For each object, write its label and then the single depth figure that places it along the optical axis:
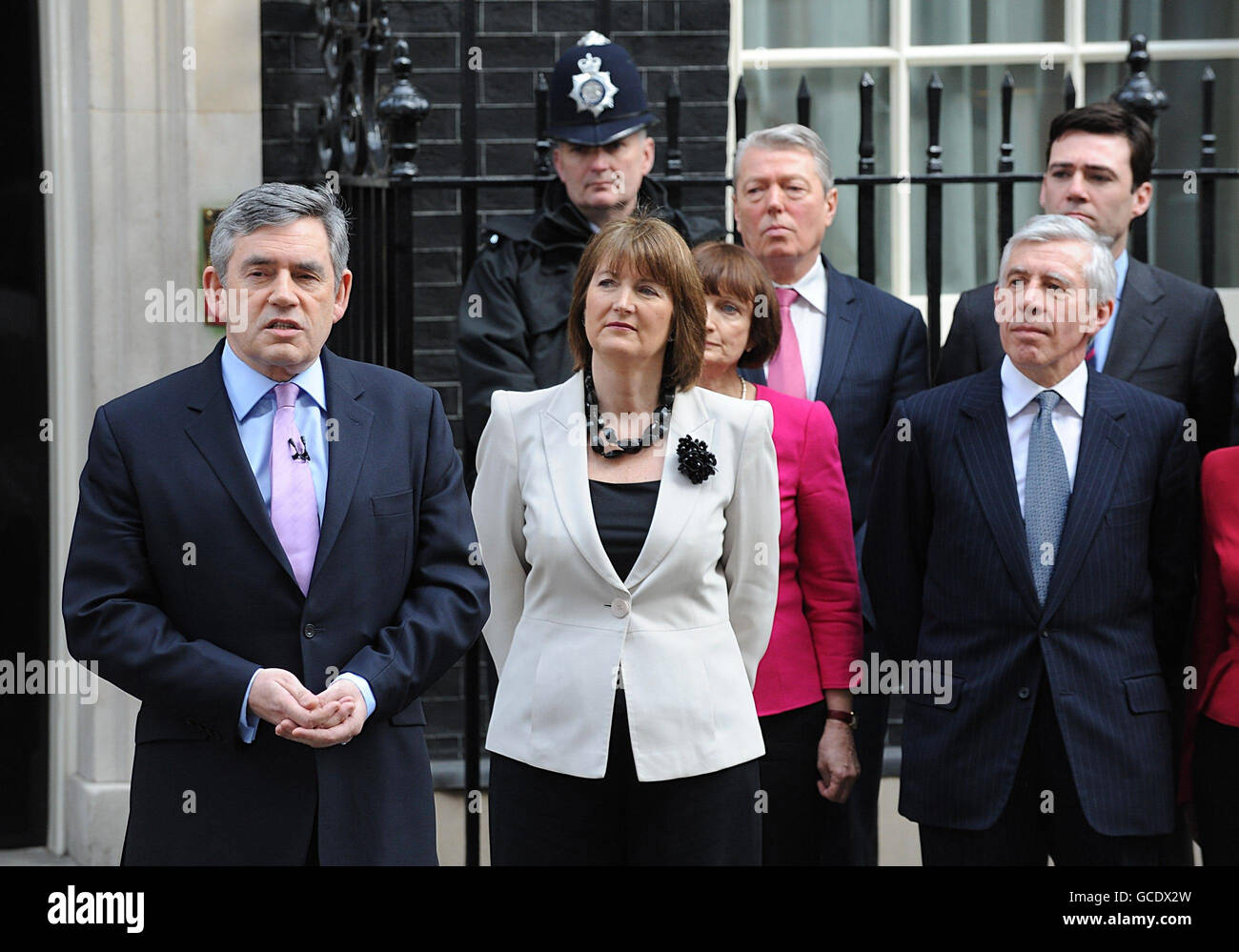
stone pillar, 5.55
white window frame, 6.57
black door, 5.66
